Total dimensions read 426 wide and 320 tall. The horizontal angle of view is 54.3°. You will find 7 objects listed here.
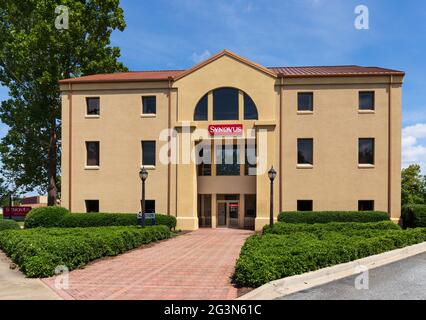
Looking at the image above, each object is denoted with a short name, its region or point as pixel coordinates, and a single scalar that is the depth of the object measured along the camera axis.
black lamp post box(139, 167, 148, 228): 21.58
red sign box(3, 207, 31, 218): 47.69
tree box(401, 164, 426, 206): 42.88
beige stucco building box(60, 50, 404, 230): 27.62
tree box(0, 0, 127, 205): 36.09
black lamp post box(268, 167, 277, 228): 21.00
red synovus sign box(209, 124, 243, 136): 28.03
